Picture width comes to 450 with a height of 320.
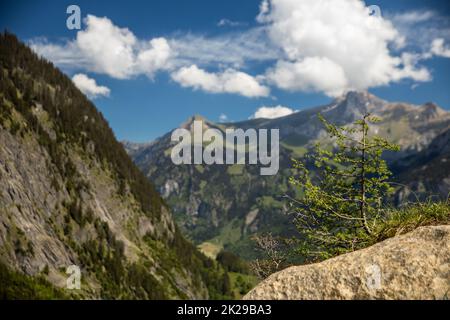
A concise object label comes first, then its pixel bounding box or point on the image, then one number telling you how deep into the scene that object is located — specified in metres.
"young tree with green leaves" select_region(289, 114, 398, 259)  12.65
